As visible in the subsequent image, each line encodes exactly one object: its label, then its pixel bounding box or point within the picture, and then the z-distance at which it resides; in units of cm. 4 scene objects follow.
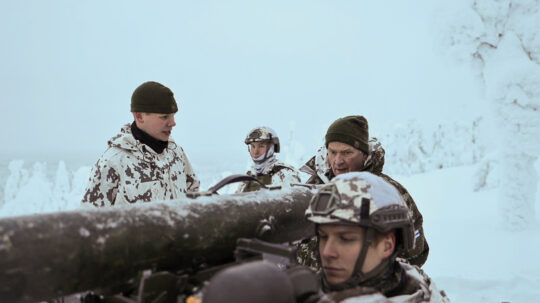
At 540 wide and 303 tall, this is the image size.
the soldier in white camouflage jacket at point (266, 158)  564
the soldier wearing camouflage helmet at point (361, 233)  203
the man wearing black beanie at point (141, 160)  379
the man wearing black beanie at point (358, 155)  338
